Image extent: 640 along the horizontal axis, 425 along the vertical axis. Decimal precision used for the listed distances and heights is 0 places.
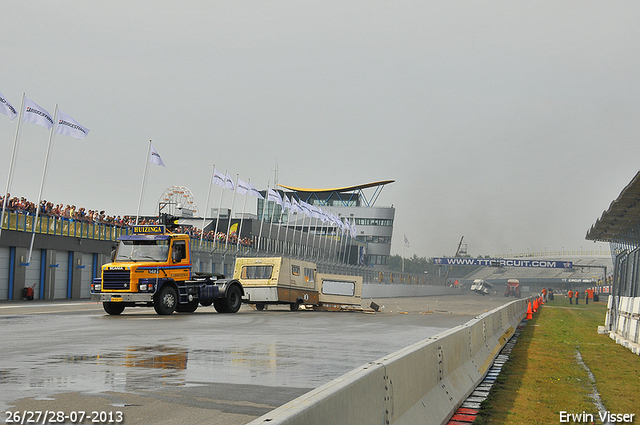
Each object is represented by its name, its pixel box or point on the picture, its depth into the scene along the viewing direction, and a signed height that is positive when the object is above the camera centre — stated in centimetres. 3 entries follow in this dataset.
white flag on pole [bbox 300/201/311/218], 8369 +625
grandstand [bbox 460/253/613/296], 18522 +242
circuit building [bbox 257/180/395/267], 14050 +985
